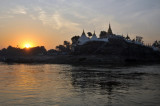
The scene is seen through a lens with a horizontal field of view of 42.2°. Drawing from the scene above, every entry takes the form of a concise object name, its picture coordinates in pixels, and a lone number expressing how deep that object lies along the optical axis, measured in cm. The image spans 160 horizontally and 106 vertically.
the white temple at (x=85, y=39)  12497
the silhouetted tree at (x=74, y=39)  16262
